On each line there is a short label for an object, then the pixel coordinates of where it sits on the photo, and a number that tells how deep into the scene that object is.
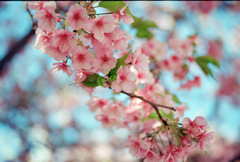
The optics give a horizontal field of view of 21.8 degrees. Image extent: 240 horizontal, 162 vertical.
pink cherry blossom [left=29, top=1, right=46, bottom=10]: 0.85
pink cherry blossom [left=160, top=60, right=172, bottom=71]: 1.34
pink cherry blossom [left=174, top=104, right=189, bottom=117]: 1.00
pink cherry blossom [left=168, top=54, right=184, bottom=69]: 1.31
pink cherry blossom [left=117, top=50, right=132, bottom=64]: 0.85
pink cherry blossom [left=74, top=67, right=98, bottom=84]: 0.84
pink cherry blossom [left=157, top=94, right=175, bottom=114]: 0.98
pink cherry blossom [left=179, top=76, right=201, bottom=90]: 1.35
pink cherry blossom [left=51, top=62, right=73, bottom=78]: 0.86
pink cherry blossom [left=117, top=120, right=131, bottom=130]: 0.99
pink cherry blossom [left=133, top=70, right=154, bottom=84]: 0.99
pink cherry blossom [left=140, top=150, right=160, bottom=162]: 0.87
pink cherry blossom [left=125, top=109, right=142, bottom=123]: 0.98
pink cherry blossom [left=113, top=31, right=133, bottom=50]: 0.84
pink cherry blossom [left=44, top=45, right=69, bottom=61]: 0.83
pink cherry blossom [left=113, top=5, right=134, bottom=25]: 0.86
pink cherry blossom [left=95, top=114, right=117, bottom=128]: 0.99
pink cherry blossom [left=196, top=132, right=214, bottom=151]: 0.86
